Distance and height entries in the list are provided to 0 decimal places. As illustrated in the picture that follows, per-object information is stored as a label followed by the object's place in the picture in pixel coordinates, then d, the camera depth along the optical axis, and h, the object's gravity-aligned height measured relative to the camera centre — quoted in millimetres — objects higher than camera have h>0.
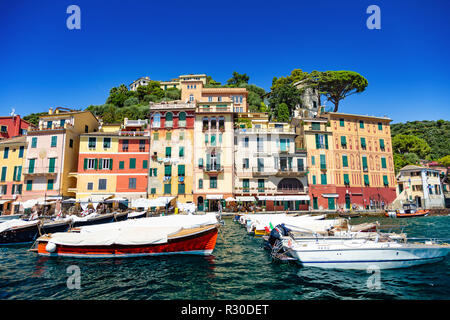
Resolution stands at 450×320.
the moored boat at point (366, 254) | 11945 -2825
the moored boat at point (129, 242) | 13641 -2470
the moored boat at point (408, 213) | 37750 -2956
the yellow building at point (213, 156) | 39125 +6147
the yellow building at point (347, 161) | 41656 +5384
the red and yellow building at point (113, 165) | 37516 +4681
